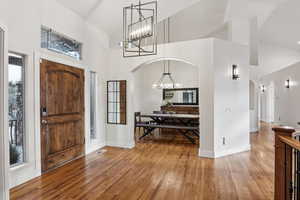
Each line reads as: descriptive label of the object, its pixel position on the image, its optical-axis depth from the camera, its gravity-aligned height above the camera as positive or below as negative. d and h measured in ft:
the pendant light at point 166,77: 30.50 +3.66
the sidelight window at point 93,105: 16.20 -0.48
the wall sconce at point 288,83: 25.23 +2.16
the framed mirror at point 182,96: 28.29 +0.52
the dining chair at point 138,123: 20.69 -2.69
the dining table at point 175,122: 18.73 -2.66
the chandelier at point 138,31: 10.16 +3.89
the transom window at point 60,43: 11.51 +3.80
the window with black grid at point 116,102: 17.17 -0.24
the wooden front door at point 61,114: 11.21 -0.94
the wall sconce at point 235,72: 15.19 +2.20
